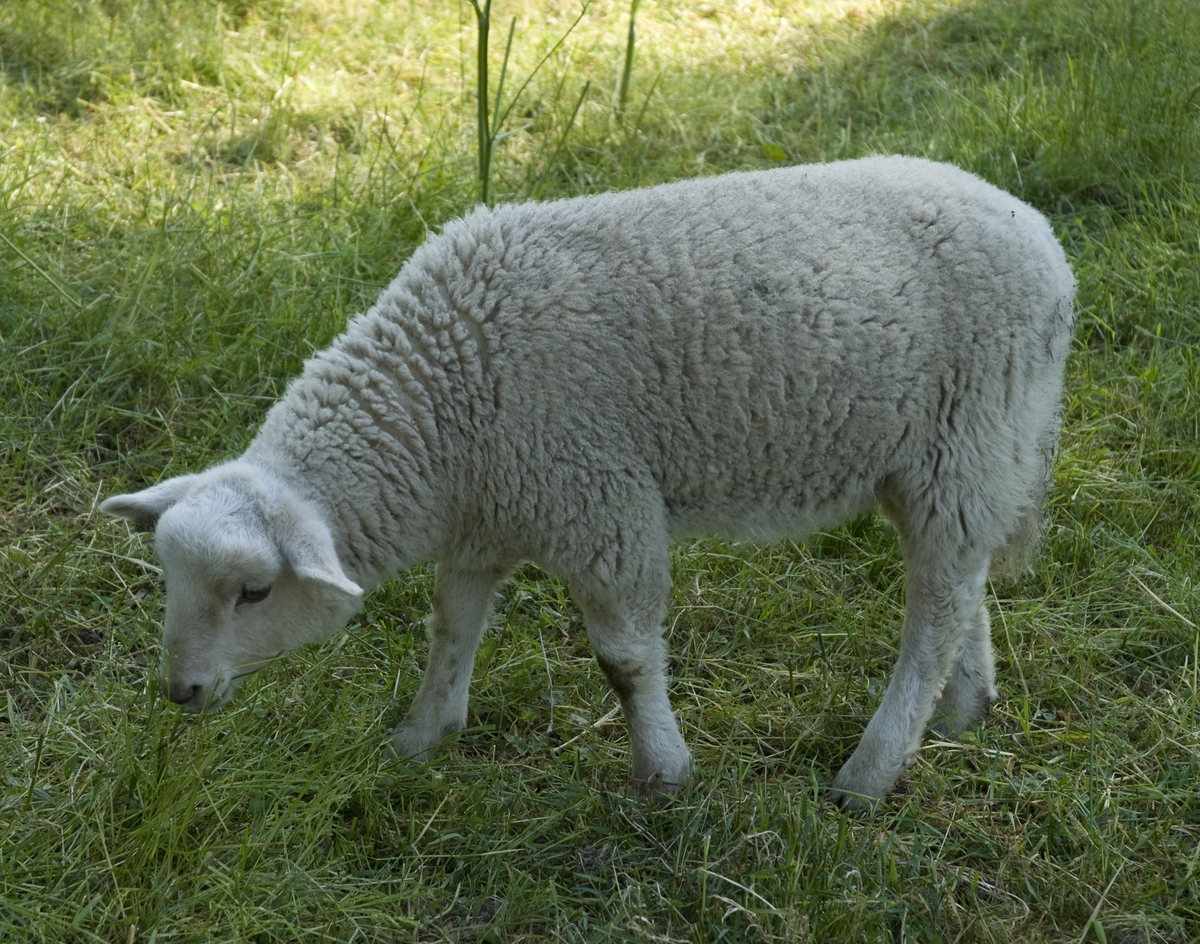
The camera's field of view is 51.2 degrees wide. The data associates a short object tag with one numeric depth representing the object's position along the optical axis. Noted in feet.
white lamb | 9.21
